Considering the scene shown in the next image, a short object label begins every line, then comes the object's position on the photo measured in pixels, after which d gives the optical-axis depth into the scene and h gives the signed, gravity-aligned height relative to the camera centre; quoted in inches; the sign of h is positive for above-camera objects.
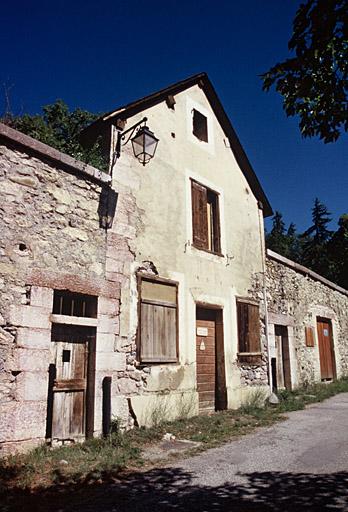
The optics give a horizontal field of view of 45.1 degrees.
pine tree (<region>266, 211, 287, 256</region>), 1234.6 +341.4
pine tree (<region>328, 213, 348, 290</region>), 979.9 +219.2
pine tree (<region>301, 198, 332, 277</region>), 1043.9 +265.7
